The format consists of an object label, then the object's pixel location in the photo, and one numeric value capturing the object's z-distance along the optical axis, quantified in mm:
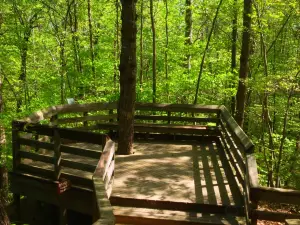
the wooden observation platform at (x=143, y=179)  5453
